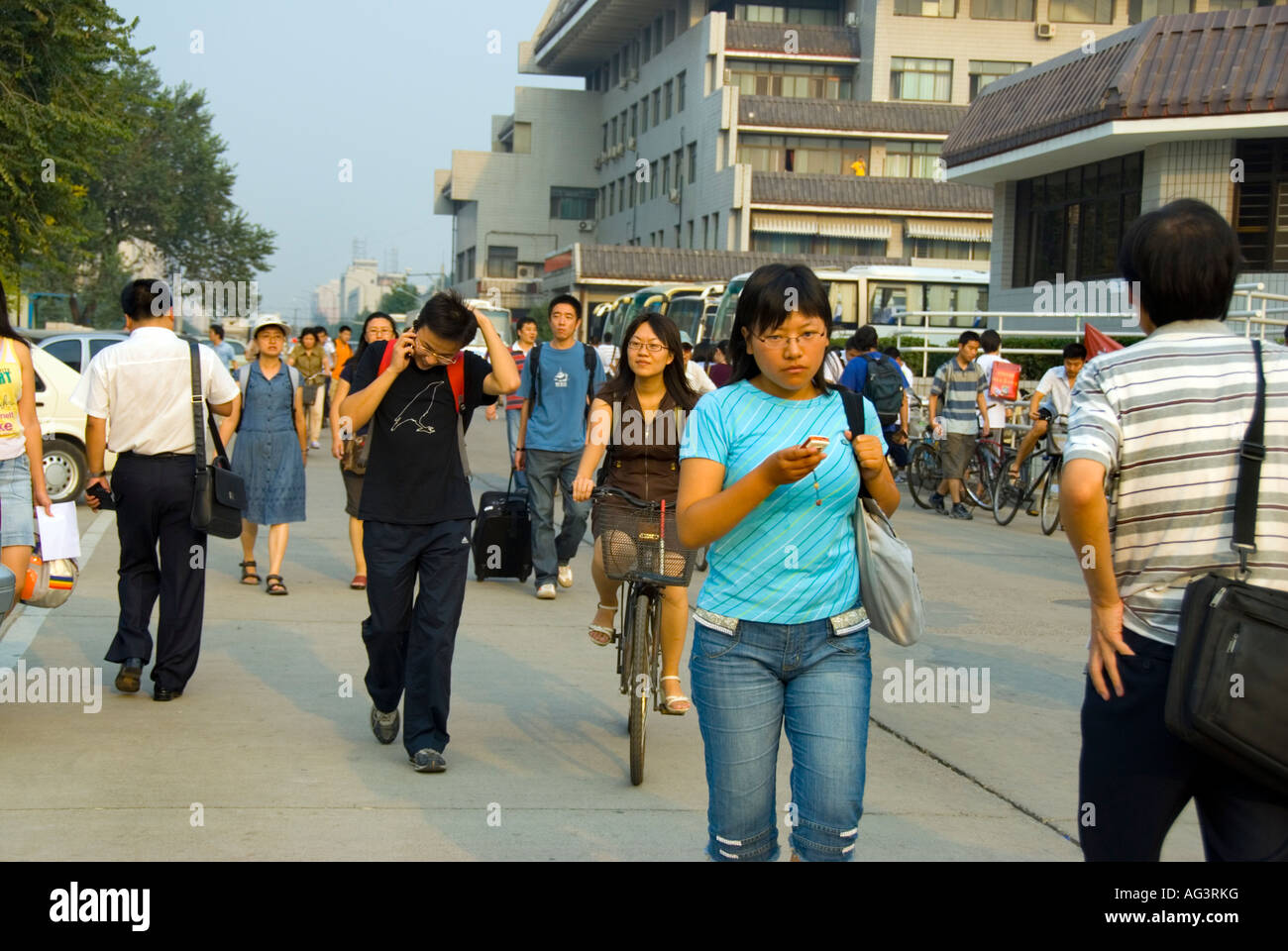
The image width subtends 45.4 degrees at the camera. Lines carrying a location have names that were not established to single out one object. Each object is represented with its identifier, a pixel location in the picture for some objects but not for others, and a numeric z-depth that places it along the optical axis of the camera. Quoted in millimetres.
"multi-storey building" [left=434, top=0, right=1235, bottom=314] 59406
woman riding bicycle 7227
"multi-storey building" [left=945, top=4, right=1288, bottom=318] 22531
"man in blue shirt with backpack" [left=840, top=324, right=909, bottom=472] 14789
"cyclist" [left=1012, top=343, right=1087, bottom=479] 14625
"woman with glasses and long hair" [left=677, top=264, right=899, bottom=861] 3547
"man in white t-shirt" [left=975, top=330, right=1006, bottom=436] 16828
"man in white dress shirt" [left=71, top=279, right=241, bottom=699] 7137
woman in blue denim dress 10422
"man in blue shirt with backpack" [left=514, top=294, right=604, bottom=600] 10469
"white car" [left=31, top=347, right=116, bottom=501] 15102
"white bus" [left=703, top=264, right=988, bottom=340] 29562
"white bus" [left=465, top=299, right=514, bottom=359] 44819
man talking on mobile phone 6039
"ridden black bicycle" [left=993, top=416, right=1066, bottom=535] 15211
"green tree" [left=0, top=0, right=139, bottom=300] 20141
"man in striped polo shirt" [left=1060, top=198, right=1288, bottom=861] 3125
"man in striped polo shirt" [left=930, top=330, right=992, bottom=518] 16547
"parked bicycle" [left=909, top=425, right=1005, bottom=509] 16500
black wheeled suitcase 10648
